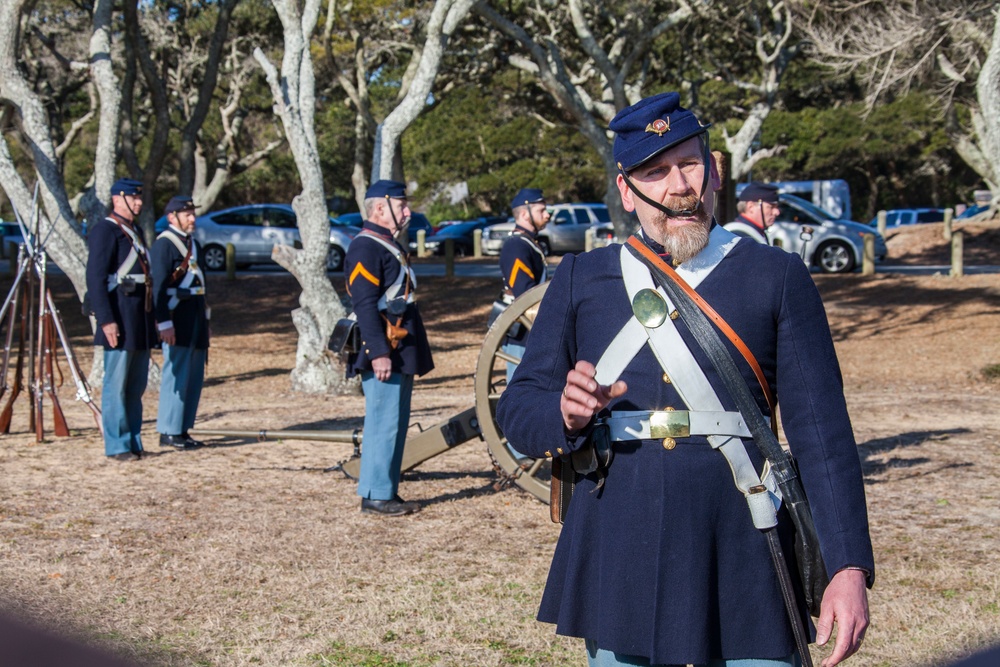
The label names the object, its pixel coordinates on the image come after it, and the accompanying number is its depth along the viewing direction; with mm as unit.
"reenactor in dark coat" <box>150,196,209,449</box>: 8492
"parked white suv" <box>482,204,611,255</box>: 31672
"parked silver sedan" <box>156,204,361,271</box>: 25438
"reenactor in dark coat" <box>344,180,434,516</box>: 6402
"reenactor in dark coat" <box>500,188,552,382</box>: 7496
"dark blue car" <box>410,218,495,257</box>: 33031
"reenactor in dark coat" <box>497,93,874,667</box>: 2430
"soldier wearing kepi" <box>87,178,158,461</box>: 8008
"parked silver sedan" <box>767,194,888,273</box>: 22719
